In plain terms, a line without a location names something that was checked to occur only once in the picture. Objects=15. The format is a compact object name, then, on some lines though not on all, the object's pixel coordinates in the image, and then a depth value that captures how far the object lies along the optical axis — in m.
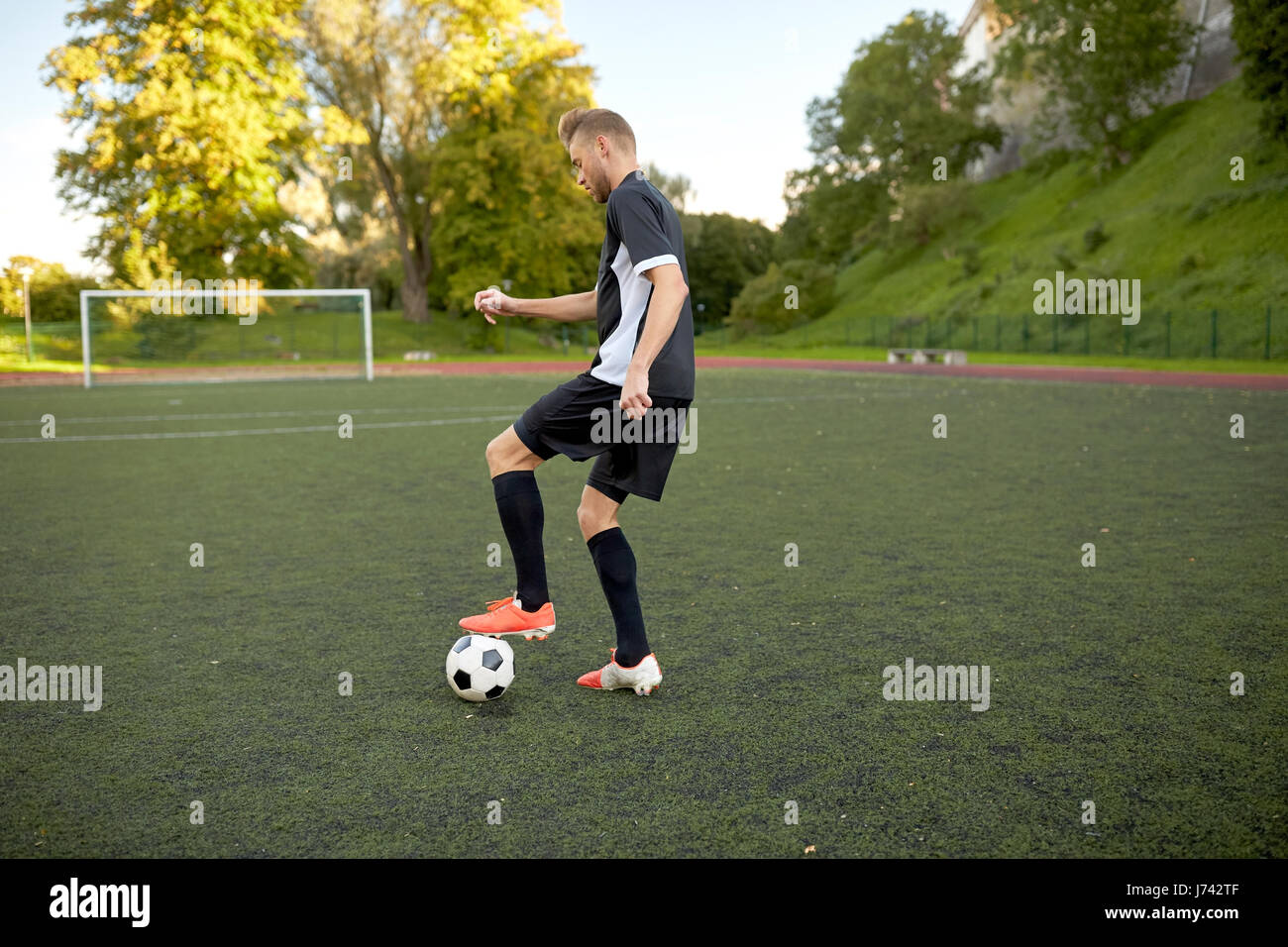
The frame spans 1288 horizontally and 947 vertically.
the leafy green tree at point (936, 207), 58.81
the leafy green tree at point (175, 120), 35.59
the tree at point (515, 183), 43.56
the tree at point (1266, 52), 31.95
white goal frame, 25.95
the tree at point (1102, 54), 52.06
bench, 32.31
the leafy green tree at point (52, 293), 40.69
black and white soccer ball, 3.63
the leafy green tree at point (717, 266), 75.50
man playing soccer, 3.43
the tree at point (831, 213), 69.69
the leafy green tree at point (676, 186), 63.96
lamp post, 35.25
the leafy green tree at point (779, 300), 55.00
